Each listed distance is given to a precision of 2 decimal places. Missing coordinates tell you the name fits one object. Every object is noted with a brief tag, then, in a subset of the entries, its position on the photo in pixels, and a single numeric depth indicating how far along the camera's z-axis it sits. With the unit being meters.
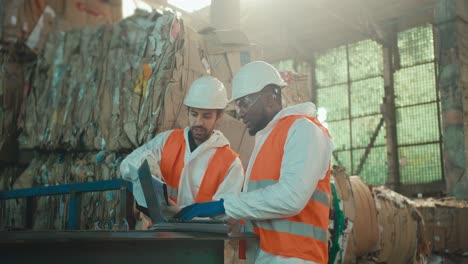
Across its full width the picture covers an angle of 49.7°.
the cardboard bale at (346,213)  5.31
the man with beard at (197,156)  3.46
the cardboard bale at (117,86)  4.70
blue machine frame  3.78
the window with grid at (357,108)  14.31
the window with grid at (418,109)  13.11
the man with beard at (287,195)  2.37
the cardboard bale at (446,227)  8.54
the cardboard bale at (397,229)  5.99
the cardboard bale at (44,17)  5.89
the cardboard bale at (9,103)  5.80
